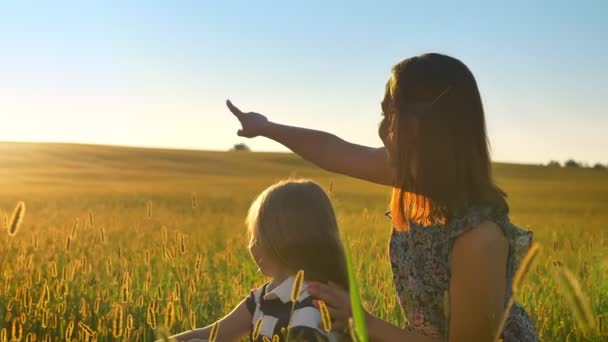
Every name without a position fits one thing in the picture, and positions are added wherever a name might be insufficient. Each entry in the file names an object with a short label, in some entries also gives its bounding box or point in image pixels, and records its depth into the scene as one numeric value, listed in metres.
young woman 2.27
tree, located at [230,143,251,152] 57.50
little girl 2.45
